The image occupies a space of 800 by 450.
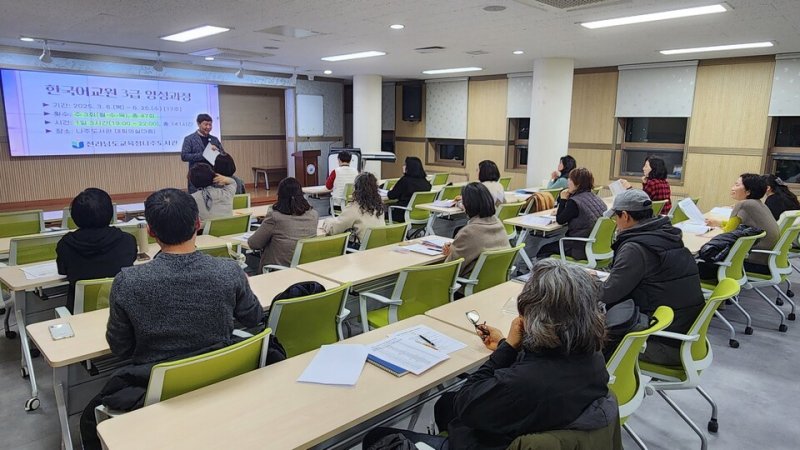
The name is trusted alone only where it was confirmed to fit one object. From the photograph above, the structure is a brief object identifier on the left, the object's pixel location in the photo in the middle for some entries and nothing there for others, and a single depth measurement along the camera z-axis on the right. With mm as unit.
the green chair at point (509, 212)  5656
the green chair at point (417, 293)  2930
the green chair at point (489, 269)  3381
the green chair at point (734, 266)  3865
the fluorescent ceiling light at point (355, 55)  7782
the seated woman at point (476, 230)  3525
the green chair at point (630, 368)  2000
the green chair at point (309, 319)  2369
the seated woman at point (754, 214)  4434
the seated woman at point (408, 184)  6867
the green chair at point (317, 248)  3668
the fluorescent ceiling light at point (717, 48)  6539
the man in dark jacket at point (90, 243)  2982
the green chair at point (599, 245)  4555
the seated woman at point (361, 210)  4535
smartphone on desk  2214
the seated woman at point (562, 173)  6902
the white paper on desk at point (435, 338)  2156
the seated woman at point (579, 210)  4773
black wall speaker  12211
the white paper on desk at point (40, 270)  3100
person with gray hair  1423
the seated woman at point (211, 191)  4918
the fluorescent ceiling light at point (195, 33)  5972
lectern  11969
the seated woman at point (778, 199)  5543
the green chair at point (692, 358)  2398
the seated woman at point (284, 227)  3928
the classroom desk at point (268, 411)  1508
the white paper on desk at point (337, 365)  1871
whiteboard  12149
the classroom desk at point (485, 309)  2473
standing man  6562
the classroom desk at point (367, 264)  3219
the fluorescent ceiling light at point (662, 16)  4670
